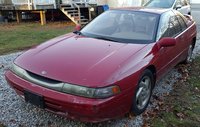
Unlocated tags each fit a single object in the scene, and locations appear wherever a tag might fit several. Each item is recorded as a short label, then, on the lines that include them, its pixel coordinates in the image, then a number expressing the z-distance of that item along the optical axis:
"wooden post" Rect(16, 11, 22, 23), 10.53
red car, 2.01
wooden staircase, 9.61
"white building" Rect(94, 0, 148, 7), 13.80
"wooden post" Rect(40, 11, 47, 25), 9.55
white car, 8.33
